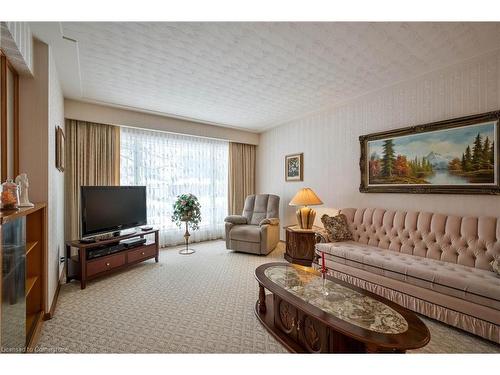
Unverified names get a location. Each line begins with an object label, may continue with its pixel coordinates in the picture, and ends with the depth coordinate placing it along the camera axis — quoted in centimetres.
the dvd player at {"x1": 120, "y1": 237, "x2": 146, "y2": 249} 341
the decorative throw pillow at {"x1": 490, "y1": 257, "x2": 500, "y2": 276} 200
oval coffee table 129
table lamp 384
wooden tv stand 282
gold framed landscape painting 248
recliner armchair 415
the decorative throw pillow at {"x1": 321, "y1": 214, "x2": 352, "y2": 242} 333
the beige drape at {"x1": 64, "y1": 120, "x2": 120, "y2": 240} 365
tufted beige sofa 187
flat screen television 306
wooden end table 363
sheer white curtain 436
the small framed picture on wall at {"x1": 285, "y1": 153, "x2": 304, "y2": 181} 469
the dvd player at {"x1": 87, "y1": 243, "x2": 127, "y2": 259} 293
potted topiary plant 436
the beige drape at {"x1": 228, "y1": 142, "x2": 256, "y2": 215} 559
